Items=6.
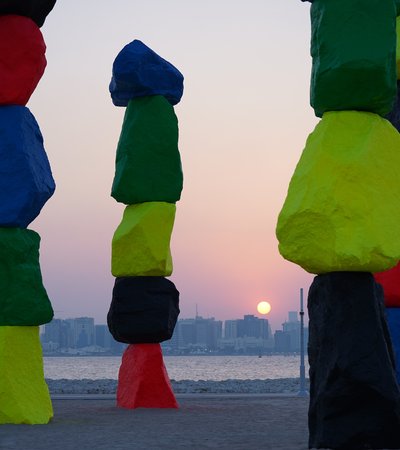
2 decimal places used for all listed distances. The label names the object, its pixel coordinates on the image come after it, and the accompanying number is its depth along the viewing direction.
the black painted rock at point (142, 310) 17.16
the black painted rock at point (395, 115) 15.34
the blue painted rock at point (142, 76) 17.72
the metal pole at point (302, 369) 21.81
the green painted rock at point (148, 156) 17.45
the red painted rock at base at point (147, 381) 17.30
